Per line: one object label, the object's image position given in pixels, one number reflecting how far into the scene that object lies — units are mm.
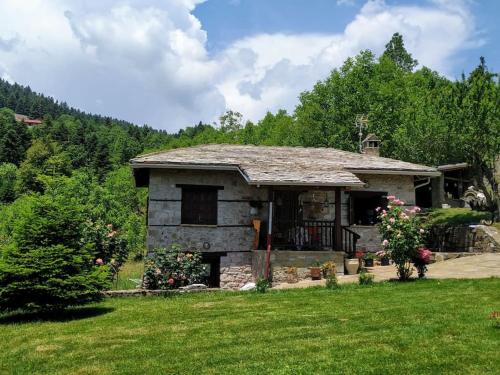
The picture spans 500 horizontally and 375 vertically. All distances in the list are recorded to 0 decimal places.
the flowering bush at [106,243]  14508
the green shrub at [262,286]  11867
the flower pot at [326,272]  13906
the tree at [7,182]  67812
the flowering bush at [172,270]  13469
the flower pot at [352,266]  14453
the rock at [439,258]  16800
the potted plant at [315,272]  13898
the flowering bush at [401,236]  11570
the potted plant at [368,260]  16166
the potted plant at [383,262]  16719
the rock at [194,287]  12666
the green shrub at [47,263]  9258
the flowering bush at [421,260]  11781
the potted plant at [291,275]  13866
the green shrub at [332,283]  11641
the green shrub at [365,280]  11914
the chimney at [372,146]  23406
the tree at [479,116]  21141
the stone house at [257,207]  14344
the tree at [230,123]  58781
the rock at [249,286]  13323
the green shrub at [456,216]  23062
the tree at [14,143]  78062
